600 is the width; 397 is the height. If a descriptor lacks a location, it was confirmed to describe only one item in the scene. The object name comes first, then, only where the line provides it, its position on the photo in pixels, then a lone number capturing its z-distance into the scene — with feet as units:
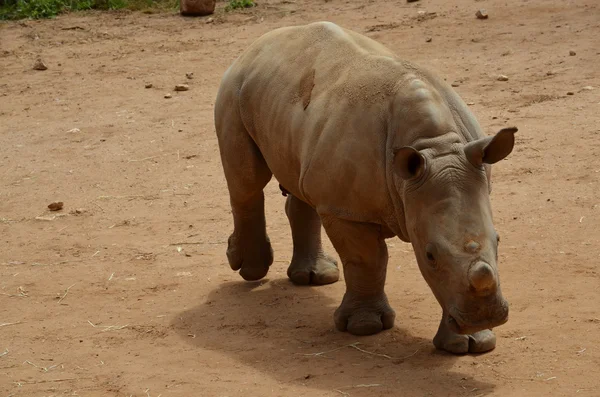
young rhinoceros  35.53
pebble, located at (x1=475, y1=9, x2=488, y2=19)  101.02
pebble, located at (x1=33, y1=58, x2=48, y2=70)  102.83
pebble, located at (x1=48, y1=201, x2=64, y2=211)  64.85
